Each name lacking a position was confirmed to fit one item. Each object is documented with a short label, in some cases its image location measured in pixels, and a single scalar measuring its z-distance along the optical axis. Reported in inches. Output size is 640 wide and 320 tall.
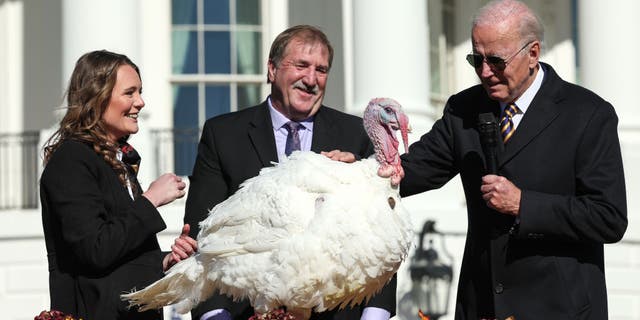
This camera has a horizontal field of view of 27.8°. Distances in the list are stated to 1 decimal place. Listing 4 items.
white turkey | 201.0
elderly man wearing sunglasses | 208.4
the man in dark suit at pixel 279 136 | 233.9
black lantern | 474.0
